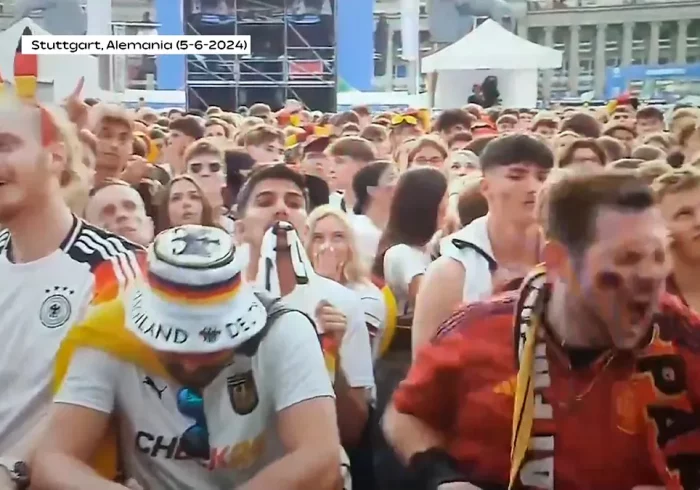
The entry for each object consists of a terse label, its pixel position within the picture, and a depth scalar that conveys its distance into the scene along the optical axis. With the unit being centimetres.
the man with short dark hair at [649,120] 882
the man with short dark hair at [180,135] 743
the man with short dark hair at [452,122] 849
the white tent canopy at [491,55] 1853
